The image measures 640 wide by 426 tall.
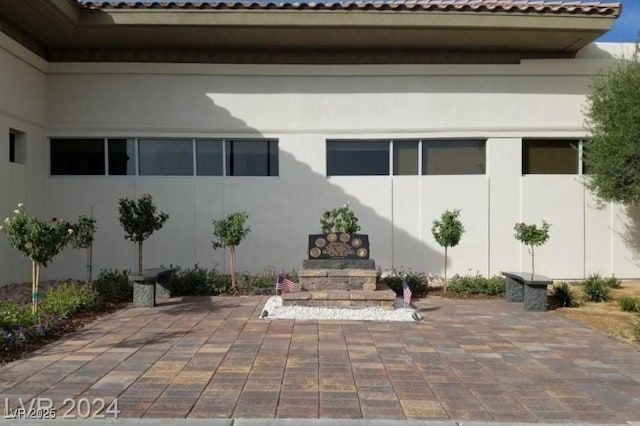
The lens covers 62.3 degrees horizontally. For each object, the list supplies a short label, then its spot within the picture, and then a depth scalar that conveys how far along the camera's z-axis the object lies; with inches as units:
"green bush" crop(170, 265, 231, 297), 450.6
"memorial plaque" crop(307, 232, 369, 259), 418.3
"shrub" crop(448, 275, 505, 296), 461.7
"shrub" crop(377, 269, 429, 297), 462.0
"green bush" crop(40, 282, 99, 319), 341.4
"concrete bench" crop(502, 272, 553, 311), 390.3
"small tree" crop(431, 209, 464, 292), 443.8
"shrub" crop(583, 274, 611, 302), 430.9
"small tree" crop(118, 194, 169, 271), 436.8
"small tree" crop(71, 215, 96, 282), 419.8
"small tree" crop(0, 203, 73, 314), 303.7
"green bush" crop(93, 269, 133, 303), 418.3
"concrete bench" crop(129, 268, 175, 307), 395.5
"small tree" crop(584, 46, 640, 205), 432.8
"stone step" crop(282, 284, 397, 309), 379.2
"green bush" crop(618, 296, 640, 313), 382.6
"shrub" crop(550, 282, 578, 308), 413.1
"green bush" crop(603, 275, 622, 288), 485.7
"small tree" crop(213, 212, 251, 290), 437.4
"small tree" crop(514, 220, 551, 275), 419.5
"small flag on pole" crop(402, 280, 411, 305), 379.6
